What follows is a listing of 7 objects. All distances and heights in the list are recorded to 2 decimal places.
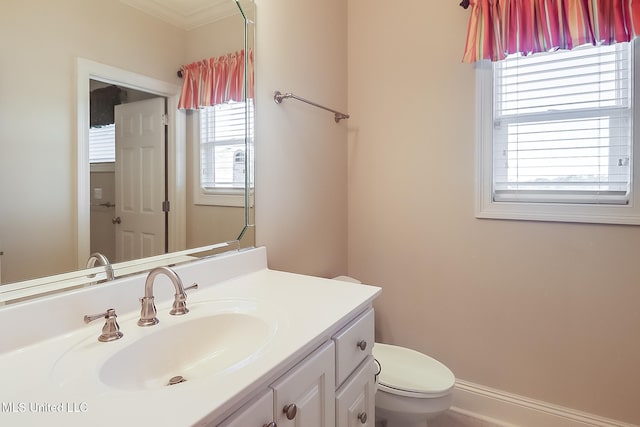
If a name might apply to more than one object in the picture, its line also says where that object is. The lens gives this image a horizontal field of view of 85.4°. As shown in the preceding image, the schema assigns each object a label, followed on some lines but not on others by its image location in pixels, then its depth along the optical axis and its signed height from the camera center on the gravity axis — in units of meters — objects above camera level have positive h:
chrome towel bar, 1.53 +0.49
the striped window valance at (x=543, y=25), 1.36 +0.76
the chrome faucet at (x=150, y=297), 0.87 -0.24
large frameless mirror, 0.80 +0.17
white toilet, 1.35 -0.73
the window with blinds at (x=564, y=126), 1.49 +0.36
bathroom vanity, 0.57 -0.32
